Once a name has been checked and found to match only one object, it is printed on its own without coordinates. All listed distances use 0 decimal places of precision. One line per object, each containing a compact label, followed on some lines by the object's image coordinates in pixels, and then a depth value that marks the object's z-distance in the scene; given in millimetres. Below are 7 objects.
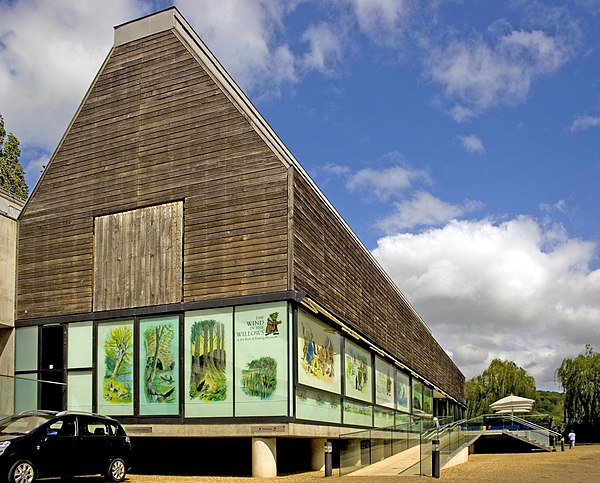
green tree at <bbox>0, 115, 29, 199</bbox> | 49375
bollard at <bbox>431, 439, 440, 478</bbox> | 20222
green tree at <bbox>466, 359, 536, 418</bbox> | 70750
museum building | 20875
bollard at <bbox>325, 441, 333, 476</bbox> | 20203
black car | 14648
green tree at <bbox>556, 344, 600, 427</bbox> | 52844
